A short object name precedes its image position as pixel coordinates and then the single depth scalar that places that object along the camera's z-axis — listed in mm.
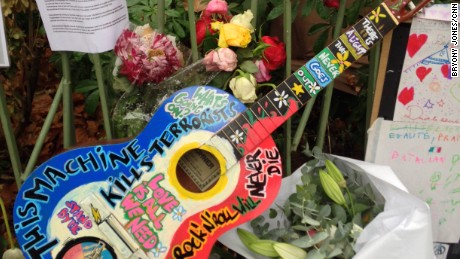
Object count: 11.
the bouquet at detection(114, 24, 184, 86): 1045
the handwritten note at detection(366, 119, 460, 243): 1119
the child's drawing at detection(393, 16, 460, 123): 1056
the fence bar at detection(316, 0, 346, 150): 1195
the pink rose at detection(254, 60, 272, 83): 1079
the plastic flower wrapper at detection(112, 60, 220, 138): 1080
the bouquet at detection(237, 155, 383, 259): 972
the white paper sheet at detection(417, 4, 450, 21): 1040
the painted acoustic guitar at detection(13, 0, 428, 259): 987
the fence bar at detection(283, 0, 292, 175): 1133
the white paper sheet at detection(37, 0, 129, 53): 1035
